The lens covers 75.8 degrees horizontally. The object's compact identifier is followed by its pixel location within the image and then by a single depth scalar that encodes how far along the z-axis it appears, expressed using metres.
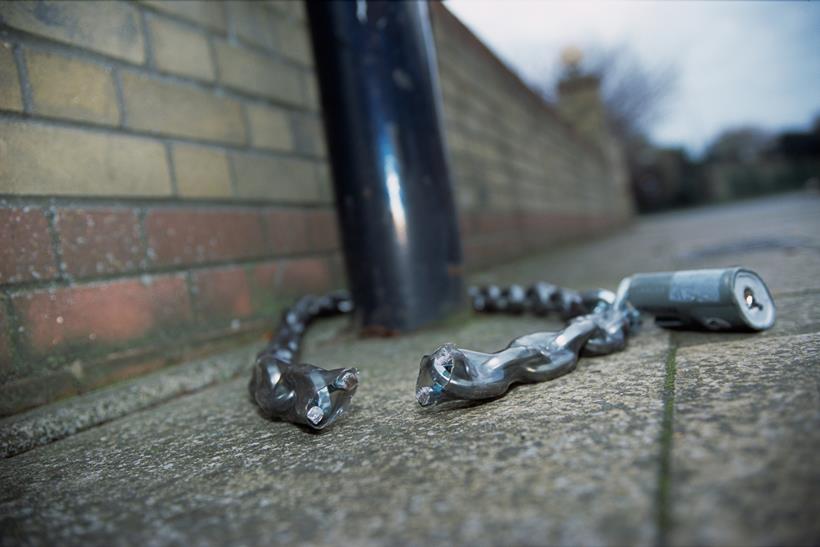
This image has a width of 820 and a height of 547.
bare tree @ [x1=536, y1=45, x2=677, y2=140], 22.61
